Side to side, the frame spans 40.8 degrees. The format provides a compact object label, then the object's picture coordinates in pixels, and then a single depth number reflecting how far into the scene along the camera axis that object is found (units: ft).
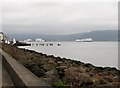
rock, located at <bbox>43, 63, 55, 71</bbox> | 19.90
